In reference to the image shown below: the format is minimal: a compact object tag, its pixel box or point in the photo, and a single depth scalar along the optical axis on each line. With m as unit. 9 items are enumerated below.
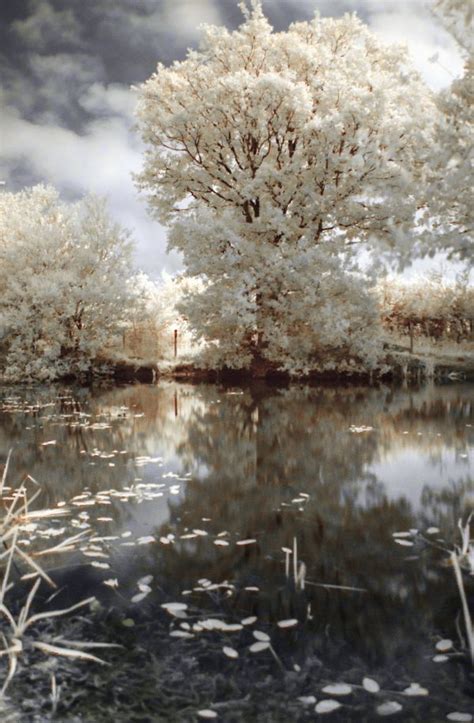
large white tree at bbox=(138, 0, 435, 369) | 20.50
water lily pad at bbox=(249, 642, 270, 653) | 3.44
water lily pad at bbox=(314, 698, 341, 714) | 2.89
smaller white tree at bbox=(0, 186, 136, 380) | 24.14
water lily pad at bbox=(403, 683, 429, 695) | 3.02
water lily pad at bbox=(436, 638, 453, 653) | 3.43
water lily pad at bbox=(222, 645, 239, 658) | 3.40
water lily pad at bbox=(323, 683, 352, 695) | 3.04
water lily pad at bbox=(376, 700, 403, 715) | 2.88
